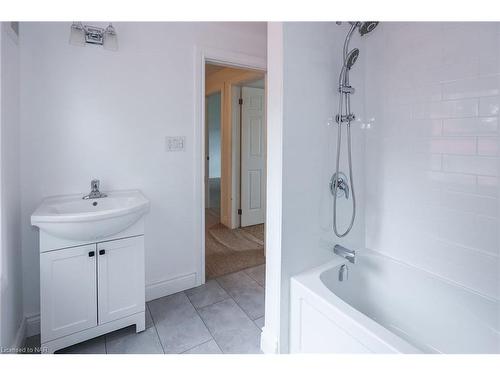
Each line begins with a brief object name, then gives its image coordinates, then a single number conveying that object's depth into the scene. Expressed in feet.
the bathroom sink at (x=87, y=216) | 4.54
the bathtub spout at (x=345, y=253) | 5.34
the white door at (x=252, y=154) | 12.79
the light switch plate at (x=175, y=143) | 7.09
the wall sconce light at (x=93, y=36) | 5.76
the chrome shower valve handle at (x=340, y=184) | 5.44
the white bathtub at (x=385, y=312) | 3.78
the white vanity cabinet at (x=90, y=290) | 4.89
